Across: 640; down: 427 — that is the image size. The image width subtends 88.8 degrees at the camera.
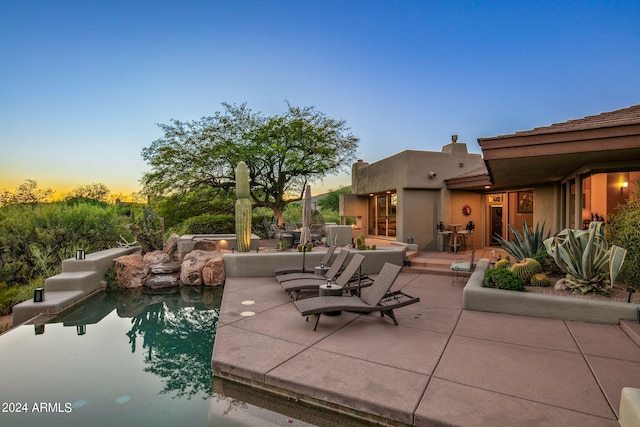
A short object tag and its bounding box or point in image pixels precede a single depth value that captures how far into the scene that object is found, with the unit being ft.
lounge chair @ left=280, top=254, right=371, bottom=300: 21.34
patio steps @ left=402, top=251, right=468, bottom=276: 32.53
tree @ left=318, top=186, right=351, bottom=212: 116.57
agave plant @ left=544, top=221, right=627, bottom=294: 18.66
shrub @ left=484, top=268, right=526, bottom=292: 20.20
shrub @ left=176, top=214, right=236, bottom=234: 62.49
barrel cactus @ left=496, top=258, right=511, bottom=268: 25.36
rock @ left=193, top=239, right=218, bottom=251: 38.65
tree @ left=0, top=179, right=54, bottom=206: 54.54
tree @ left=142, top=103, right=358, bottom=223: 61.36
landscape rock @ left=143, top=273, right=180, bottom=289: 31.53
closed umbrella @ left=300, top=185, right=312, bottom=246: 28.86
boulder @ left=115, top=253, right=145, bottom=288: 31.60
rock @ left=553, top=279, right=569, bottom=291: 20.16
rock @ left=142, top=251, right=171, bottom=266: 35.08
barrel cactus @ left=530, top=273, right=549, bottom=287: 21.29
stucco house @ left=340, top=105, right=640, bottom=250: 19.65
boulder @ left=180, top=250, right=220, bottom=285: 32.12
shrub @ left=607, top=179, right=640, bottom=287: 19.24
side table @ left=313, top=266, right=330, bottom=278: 26.63
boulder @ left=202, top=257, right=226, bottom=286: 31.45
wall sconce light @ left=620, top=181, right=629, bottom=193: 22.90
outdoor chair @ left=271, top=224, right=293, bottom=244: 43.70
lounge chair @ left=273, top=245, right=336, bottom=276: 28.19
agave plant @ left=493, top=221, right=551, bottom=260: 26.58
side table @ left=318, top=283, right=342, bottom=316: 19.45
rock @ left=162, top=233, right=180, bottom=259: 37.78
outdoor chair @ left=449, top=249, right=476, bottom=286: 27.48
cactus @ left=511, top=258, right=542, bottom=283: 22.29
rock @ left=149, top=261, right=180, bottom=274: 33.30
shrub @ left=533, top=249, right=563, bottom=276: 24.45
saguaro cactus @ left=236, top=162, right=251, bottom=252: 36.01
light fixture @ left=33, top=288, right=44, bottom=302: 22.77
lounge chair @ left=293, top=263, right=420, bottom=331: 16.48
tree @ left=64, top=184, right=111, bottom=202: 76.67
